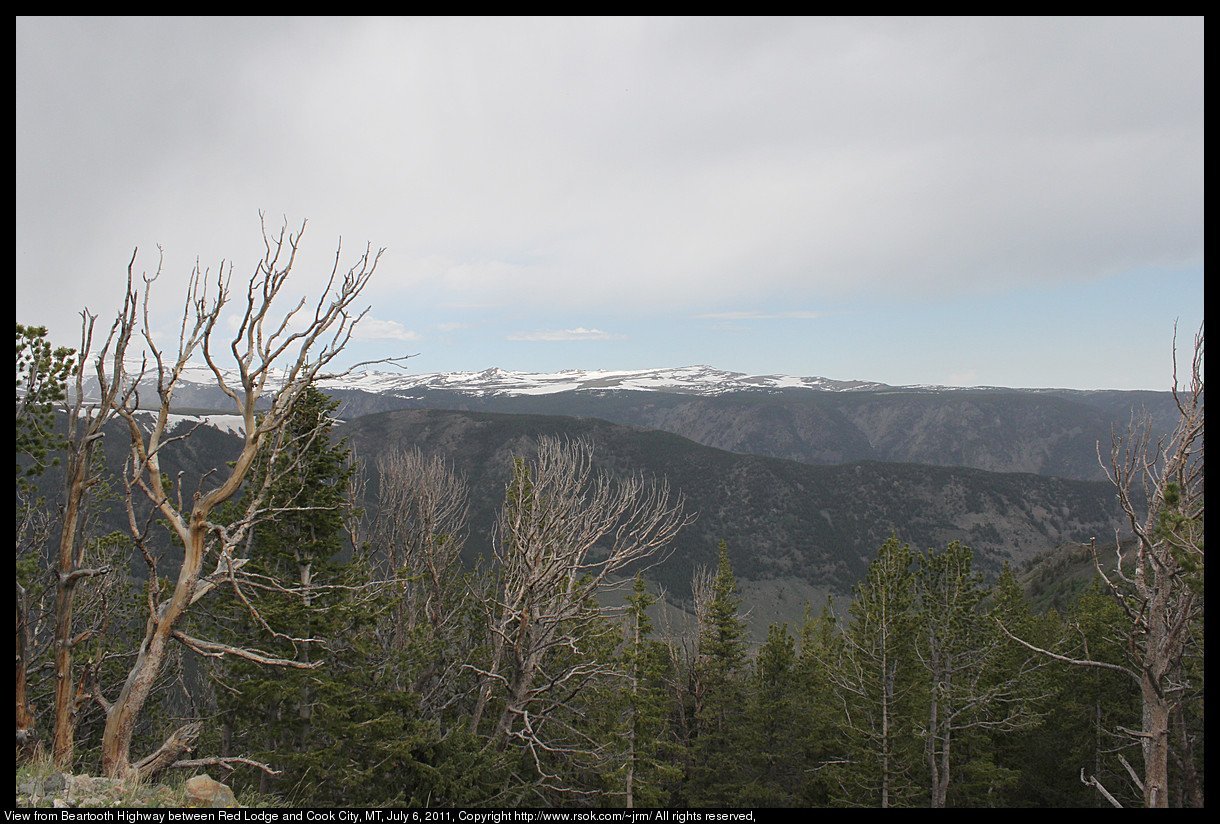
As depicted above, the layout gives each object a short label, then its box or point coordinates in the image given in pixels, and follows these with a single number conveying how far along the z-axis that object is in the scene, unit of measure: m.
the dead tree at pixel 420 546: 20.19
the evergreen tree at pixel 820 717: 23.08
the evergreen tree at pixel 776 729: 24.70
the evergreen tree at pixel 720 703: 24.55
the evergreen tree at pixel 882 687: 20.56
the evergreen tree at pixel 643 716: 19.48
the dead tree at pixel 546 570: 14.29
